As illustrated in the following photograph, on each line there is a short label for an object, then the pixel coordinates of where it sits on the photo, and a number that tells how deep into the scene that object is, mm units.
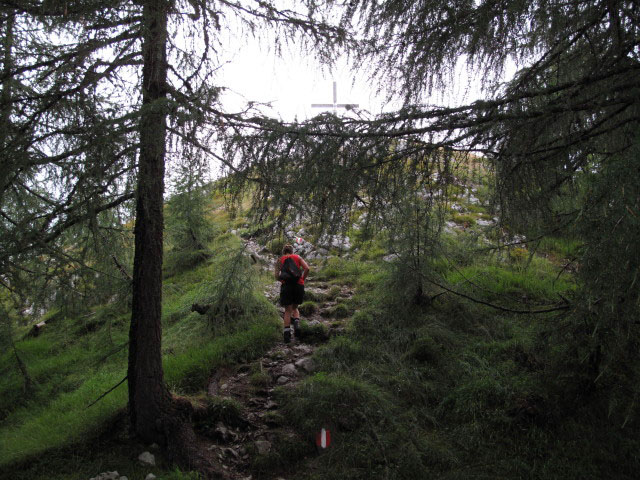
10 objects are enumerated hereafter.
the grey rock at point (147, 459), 4105
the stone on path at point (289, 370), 5841
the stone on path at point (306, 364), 5832
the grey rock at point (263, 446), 4316
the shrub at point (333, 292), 8727
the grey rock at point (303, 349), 6508
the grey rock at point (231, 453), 4367
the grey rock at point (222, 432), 4643
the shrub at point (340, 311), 7680
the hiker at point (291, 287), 7258
